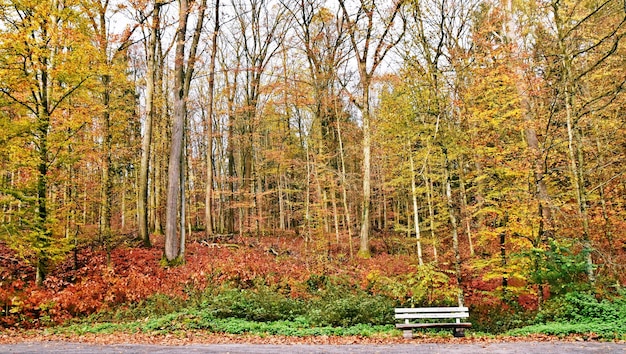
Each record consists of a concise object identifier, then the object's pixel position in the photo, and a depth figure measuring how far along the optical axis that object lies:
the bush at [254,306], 9.79
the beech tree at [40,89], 10.56
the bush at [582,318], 7.60
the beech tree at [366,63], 16.97
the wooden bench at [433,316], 8.11
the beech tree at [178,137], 13.83
